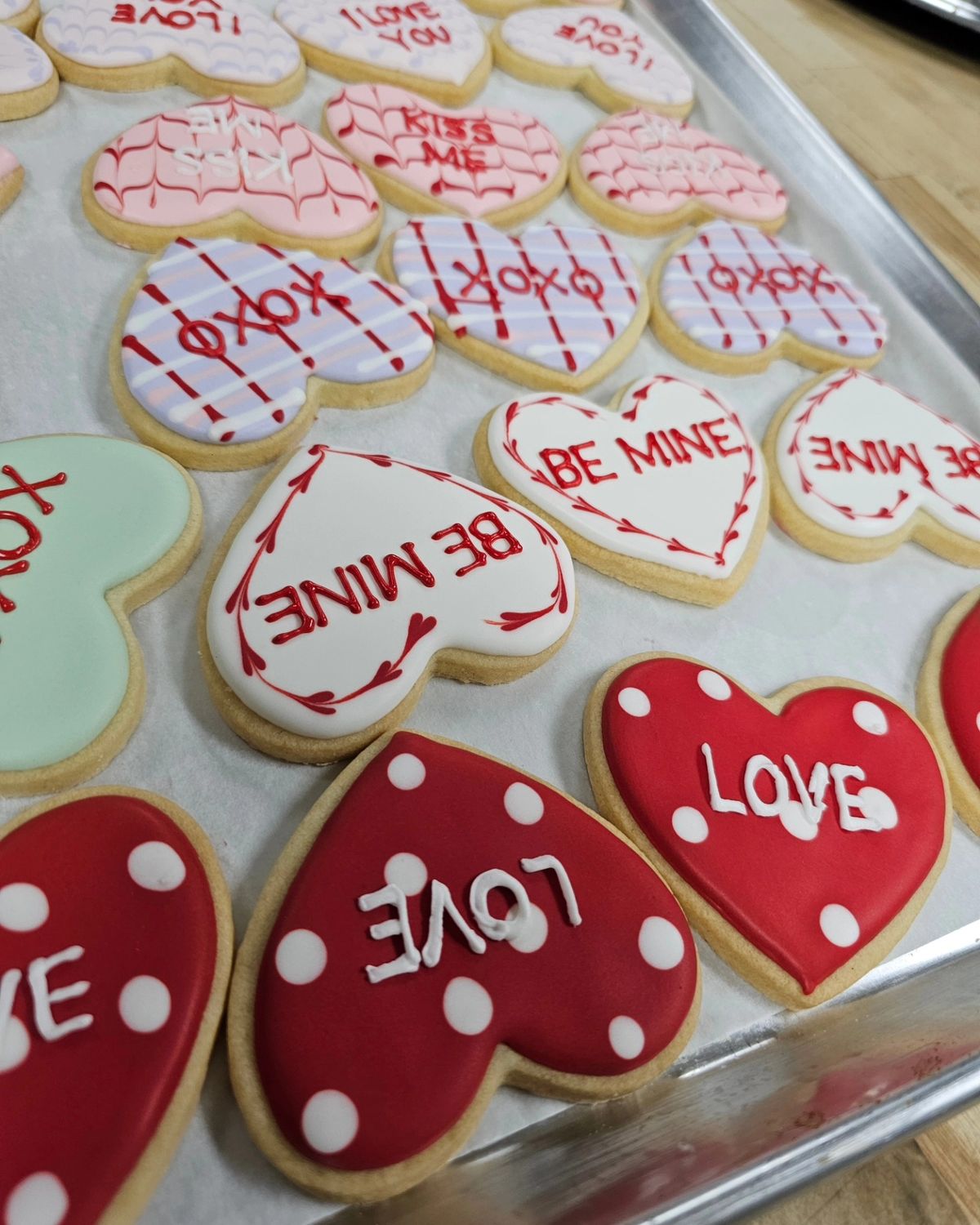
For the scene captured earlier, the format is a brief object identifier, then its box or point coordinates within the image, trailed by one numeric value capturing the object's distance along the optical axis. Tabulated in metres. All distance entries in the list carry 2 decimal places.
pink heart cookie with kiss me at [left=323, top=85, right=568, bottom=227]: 0.30
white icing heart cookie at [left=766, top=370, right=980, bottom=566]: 0.26
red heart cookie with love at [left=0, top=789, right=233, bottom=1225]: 0.14
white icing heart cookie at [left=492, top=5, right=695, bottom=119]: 0.35
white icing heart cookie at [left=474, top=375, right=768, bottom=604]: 0.24
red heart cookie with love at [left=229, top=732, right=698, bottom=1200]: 0.16
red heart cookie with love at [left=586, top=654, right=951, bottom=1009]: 0.20
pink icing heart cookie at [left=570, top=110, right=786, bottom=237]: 0.32
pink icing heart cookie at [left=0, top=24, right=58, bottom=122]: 0.27
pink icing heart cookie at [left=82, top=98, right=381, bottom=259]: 0.26
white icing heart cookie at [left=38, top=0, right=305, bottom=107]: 0.29
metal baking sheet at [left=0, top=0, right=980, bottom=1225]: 0.16
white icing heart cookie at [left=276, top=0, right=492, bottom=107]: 0.32
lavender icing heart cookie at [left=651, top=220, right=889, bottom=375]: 0.29
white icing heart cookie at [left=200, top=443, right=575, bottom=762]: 0.19
